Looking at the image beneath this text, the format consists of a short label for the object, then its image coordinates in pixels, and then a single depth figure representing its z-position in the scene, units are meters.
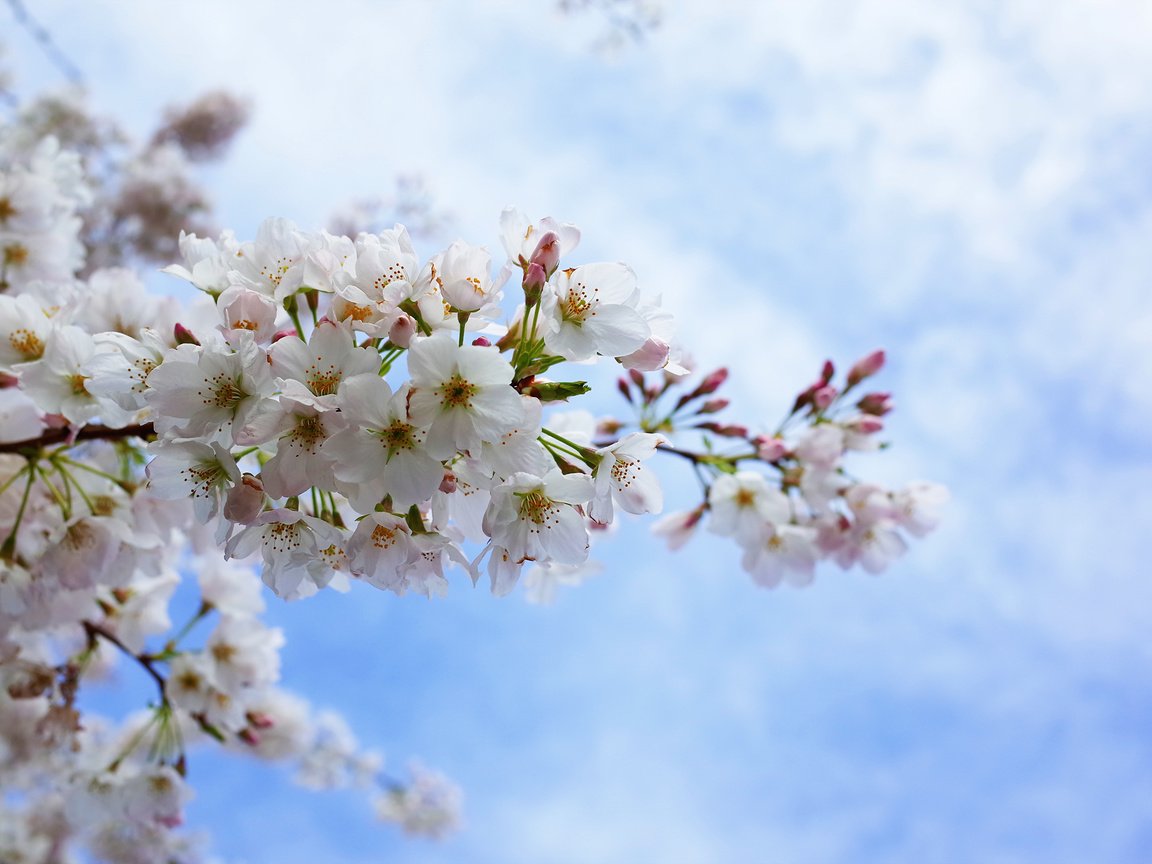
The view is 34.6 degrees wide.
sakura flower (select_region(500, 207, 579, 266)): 0.60
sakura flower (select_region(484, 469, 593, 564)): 0.57
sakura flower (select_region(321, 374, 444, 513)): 0.55
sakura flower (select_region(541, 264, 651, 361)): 0.58
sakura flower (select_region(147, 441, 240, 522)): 0.58
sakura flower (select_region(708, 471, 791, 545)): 0.78
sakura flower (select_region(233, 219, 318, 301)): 0.61
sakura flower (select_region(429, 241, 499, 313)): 0.58
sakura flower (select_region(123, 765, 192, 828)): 0.81
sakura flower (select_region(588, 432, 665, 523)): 0.59
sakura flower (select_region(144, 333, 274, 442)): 0.56
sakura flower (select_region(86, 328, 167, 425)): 0.59
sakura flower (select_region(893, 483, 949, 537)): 0.82
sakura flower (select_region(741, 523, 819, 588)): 0.80
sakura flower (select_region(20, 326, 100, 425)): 0.64
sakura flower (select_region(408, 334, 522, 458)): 0.56
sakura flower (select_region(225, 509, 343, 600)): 0.58
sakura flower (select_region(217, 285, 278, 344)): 0.58
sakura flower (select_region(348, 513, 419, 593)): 0.57
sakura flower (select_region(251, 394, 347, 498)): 0.56
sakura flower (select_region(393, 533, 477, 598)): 0.58
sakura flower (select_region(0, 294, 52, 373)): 0.67
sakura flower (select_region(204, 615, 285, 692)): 0.79
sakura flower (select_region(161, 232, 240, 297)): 0.61
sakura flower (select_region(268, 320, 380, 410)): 0.56
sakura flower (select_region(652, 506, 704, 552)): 0.83
